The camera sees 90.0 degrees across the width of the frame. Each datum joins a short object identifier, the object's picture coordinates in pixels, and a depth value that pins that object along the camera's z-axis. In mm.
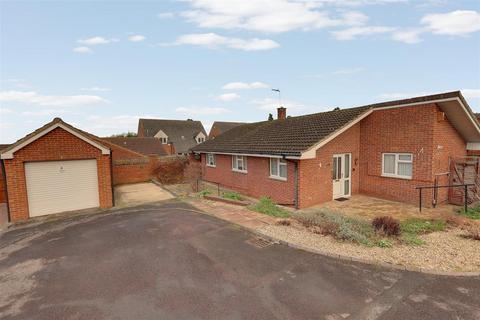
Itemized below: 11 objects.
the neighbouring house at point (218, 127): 49450
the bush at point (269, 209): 9084
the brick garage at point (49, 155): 9225
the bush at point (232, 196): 11923
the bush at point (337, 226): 6458
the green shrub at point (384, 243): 6012
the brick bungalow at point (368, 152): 9633
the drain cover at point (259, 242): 6453
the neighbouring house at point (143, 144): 31312
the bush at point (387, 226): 6668
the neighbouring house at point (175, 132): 44844
